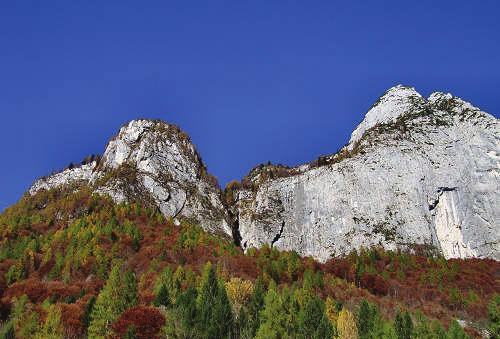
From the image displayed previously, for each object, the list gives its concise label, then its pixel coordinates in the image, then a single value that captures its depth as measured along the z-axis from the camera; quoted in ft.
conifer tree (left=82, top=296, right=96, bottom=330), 212.23
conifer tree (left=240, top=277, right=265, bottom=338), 203.62
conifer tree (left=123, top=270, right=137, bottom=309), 223.71
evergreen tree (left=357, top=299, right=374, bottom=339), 206.69
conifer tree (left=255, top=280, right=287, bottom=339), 191.04
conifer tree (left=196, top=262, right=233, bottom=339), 192.54
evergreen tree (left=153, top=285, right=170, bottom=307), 237.04
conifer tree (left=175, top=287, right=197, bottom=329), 191.52
